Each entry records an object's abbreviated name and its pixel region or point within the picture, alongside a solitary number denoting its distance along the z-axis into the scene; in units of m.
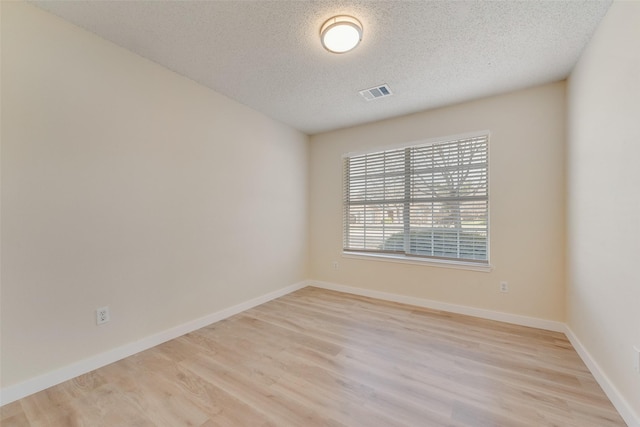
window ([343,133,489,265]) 2.99
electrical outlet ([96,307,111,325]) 1.96
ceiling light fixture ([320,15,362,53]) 1.77
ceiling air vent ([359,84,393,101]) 2.70
